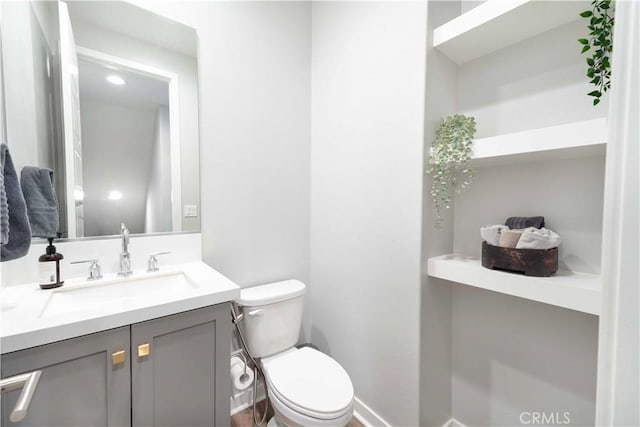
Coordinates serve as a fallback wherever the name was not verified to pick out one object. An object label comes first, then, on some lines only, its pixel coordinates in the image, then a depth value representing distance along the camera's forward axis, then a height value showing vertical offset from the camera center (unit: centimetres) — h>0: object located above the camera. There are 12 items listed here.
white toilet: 106 -78
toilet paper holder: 133 -86
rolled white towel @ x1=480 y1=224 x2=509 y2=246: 107 -10
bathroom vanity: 71 -45
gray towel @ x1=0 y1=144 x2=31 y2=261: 77 -5
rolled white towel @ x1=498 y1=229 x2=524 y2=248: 102 -12
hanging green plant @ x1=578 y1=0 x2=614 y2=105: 80 +50
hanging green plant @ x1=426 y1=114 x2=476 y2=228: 112 +22
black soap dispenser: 99 -24
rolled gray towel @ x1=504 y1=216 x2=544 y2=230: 109 -6
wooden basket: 98 -20
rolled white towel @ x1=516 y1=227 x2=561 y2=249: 97 -11
